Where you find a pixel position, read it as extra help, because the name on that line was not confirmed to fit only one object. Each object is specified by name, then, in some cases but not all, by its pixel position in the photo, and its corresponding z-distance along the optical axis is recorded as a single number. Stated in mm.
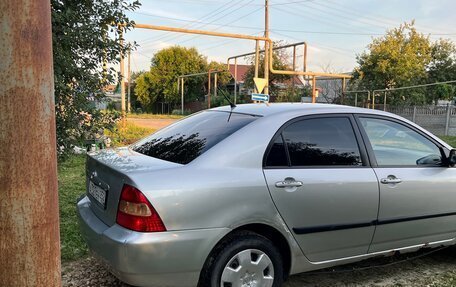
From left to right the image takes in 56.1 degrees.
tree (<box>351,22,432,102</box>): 26438
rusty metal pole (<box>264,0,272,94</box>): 24359
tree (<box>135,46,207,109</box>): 47594
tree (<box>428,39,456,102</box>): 32588
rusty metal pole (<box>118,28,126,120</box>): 5090
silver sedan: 2775
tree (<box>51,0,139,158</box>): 4438
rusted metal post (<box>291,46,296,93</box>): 24906
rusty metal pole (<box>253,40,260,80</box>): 17106
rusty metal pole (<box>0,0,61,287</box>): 1535
